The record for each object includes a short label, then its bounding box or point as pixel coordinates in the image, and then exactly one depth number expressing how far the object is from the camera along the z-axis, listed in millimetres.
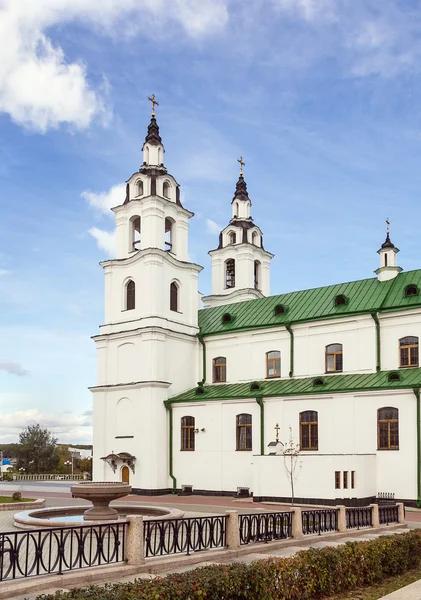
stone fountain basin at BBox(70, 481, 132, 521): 18859
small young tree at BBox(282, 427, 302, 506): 29688
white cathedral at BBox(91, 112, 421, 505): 30047
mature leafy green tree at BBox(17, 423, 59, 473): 70419
